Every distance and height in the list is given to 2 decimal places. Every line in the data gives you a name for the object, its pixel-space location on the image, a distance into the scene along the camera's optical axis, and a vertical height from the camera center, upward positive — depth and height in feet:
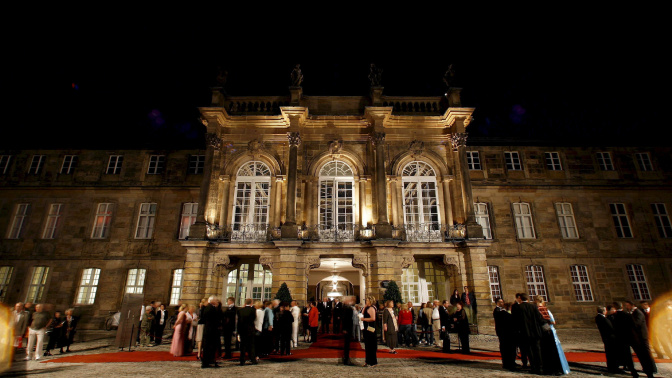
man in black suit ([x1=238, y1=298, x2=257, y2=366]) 29.37 -2.98
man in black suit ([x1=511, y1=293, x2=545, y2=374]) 25.88 -2.51
